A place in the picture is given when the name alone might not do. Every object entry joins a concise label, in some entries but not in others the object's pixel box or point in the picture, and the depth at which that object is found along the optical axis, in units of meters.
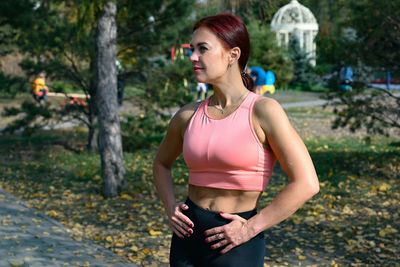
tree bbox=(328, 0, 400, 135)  8.72
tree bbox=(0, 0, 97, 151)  11.42
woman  2.06
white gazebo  34.18
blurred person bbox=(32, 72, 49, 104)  11.79
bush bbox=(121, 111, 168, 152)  11.79
